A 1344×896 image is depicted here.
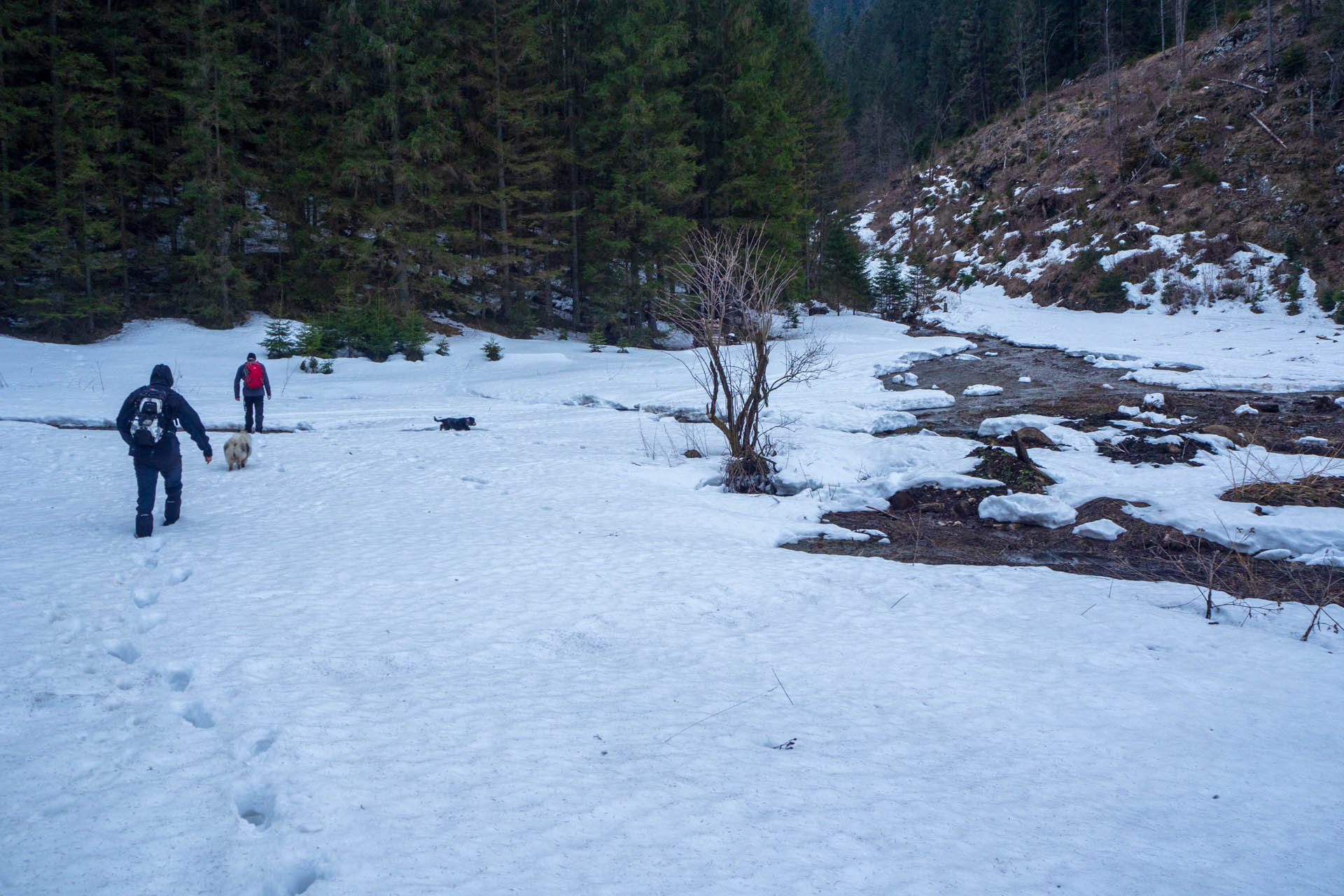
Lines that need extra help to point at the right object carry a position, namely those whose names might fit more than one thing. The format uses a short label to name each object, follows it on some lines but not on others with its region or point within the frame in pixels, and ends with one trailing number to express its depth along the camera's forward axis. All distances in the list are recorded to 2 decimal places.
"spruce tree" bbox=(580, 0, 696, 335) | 25.84
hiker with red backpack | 12.70
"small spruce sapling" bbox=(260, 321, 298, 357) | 21.67
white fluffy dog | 10.21
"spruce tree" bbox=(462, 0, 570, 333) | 26.66
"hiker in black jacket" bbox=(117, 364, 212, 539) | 6.88
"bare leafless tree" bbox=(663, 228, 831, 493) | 9.62
